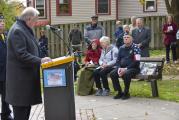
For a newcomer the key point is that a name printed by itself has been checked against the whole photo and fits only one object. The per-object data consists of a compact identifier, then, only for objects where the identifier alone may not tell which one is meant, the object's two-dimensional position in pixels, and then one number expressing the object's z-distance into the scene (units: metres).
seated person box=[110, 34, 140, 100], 11.53
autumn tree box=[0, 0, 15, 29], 34.67
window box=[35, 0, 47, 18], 36.06
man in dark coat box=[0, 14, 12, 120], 9.20
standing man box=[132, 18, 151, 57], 15.25
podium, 7.95
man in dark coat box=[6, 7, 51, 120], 7.43
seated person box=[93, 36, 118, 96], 12.20
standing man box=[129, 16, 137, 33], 16.24
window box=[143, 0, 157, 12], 36.63
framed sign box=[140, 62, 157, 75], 12.25
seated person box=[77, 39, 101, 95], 12.52
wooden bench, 11.74
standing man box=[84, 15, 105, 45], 16.40
